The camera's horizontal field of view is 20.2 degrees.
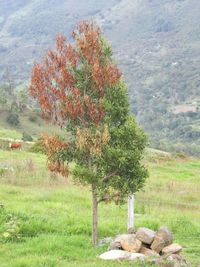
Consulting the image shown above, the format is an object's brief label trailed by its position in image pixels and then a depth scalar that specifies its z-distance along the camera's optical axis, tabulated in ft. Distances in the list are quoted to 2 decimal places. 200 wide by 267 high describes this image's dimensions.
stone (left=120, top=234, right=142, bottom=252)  53.01
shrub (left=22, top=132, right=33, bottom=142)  212.62
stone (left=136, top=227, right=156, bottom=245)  53.57
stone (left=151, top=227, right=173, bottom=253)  53.36
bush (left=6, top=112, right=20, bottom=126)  295.69
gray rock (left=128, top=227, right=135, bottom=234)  57.76
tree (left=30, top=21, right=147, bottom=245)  54.95
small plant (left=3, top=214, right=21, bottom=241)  58.42
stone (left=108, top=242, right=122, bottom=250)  54.29
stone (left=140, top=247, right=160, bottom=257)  52.09
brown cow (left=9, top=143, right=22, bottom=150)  151.12
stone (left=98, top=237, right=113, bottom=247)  58.75
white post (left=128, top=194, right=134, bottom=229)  61.52
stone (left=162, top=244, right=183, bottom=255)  52.39
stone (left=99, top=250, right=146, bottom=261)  51.01
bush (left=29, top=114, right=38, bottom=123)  311.29
